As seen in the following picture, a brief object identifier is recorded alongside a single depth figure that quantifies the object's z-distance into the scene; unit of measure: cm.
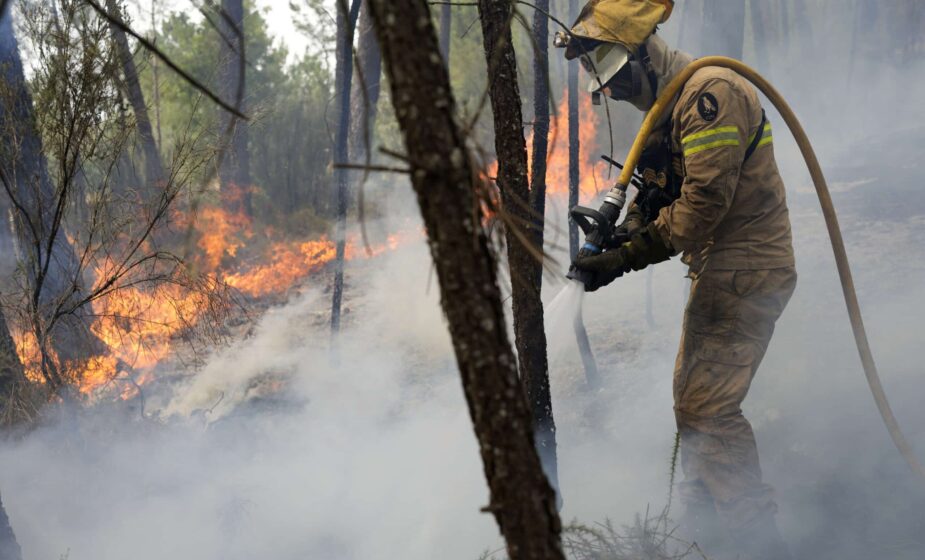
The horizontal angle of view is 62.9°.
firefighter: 355
